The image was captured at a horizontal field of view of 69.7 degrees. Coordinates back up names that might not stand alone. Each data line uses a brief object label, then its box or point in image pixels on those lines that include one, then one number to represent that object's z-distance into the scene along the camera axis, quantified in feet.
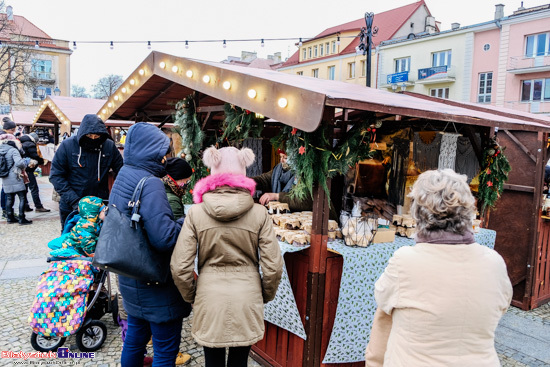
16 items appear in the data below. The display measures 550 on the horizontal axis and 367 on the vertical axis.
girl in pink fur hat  7.52
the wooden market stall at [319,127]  9.84
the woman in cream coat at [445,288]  5.22
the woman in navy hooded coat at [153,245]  7.91
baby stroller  10.54
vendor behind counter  13.37
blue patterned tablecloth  10.23
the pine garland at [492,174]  16.20
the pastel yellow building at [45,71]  133.08
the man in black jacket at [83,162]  13.87
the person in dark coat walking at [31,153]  28.76
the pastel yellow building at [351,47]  110.73
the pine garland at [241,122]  14.15
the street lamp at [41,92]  138.41
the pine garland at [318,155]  10.06
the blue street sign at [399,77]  95.52
